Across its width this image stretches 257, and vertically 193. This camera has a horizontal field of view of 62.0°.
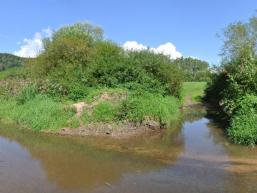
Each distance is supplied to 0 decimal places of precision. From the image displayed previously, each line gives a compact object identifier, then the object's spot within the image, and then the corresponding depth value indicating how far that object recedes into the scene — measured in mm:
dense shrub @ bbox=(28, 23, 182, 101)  14305
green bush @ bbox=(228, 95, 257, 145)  10171
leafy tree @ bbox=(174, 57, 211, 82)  64546
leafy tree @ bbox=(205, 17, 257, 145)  10324
